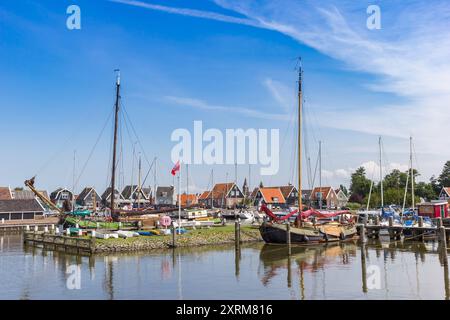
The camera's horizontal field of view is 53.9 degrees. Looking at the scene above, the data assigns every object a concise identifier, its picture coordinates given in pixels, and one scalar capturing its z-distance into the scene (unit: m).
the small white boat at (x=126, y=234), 43.76
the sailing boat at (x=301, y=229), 45.97
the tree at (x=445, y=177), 126.56
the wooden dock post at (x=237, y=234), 43.88
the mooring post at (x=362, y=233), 37.92
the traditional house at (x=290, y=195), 120.12
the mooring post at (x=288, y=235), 40.92
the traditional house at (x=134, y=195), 121.25
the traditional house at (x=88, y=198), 119.69
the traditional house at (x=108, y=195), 116.94
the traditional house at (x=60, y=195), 124.11
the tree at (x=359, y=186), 131.62
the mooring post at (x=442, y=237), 35.94
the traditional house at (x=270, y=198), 115.56
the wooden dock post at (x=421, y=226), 50.06
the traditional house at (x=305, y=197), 122.00
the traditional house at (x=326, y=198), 116.88
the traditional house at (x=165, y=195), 135.12
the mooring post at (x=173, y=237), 42.38
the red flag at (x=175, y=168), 46.50
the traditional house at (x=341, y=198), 125.81
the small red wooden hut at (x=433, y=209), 61.72
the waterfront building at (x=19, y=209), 73.74
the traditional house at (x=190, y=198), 128.25
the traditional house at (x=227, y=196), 120.94
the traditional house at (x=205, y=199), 126.06
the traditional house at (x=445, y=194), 101.81
